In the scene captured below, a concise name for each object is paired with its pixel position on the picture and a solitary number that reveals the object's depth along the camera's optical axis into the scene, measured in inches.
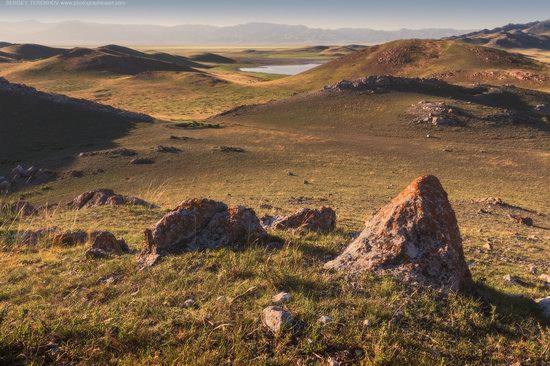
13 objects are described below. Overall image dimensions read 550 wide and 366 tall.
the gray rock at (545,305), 270.8
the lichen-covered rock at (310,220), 477.1
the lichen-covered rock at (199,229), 350.9
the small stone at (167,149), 1552.7
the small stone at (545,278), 414.9
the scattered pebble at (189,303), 249.7
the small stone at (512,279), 383.3
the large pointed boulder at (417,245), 279.7
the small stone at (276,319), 220.2
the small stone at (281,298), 246.5
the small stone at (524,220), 840.3
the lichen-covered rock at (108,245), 380.2
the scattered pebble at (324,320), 226.2
